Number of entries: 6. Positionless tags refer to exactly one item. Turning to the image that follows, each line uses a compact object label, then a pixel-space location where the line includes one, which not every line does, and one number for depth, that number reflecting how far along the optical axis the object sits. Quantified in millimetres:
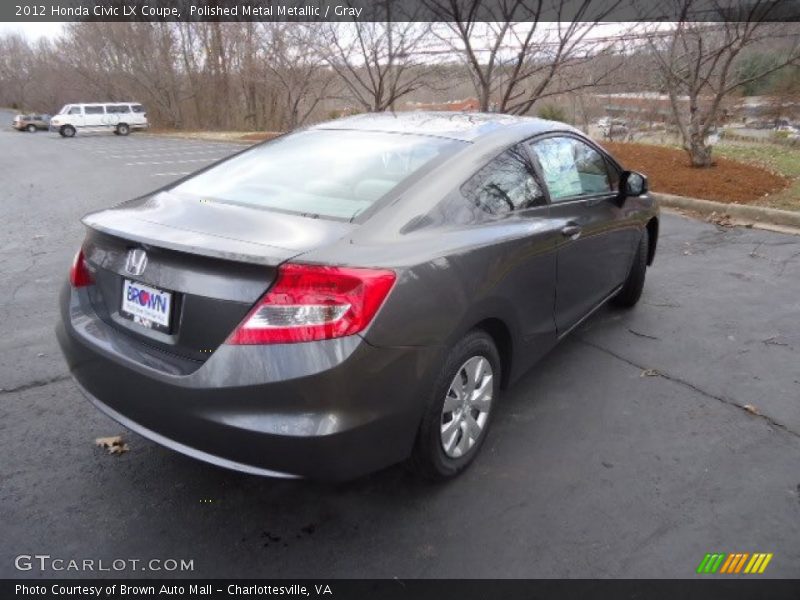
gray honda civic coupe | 1993
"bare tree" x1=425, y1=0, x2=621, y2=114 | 8570
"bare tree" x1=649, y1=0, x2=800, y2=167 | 8875
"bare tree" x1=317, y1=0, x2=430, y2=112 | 10930
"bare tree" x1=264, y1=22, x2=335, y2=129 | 16784
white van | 34312
